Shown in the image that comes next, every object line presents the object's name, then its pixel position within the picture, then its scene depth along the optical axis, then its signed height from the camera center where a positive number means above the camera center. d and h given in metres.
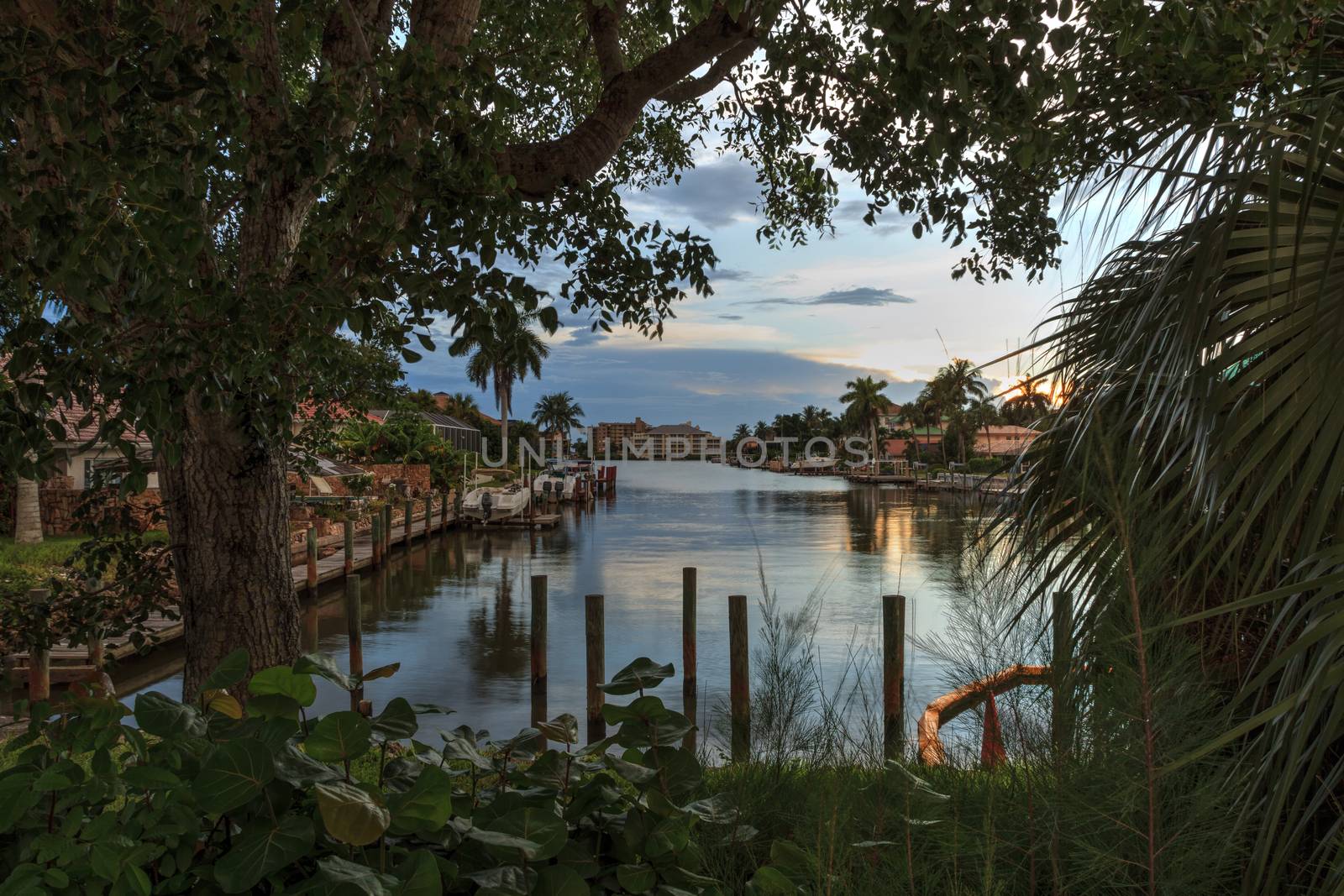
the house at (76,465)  21.36 -0.04
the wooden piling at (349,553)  21.06 -2.09
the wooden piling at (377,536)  22.95 -1.82
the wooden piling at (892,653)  9.41 -2.02
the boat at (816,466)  145.12 -1.39
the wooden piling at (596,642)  11.23 -2.23
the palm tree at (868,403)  119.79 +6.91
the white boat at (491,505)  35.41 -1.70
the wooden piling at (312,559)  18.61 -1.96
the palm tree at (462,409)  79.19 +4.47
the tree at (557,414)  129.25 +6.34
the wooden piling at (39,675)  9.20 -2.13
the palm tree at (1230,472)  2.09 -0.05
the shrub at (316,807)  1.56 -0.65
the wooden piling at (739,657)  10.06 -2.22
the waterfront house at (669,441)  189.12 +3.58
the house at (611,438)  167.88 +3.90
